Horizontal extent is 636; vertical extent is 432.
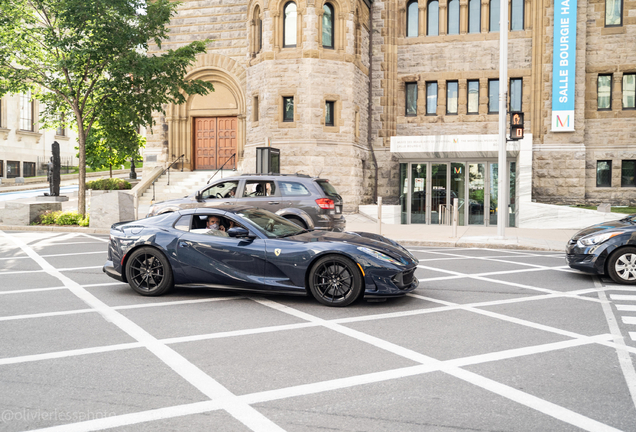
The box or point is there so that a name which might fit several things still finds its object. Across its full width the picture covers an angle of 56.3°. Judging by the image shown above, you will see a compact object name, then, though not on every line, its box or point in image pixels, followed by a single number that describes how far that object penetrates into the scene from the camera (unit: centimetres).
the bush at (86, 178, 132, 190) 3019
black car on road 952
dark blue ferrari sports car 752
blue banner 2605
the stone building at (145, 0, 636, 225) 2492
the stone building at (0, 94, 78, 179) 4822
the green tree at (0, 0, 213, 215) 1895
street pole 1602
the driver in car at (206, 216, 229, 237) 823
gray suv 1412
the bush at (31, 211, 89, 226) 2005
